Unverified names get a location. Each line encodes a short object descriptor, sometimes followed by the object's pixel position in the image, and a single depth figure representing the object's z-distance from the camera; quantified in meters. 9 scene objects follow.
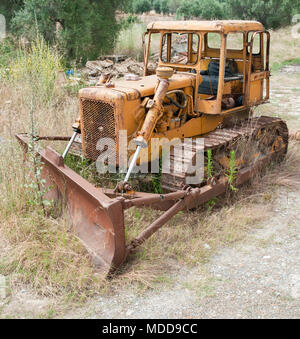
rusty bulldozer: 3.97
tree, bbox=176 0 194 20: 36.75
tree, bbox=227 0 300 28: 23.80
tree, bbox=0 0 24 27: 13.46
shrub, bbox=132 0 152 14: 42.91
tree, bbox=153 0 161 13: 47.38
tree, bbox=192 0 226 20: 34.10
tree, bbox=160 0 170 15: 46.12
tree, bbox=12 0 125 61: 12.03
